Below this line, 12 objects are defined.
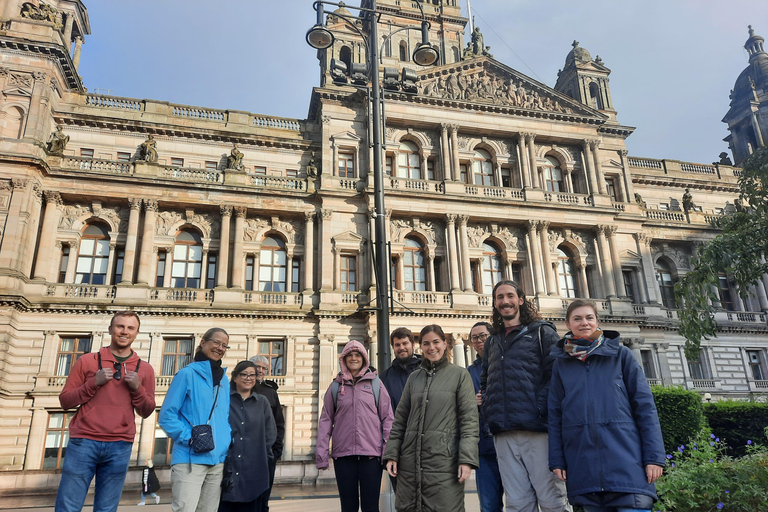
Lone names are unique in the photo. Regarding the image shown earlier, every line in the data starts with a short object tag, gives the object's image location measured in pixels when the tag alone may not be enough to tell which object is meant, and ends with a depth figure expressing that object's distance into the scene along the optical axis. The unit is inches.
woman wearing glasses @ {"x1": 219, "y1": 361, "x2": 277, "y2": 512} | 261.6
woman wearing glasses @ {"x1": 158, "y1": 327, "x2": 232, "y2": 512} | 238.8
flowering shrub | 264.5
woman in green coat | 217.6
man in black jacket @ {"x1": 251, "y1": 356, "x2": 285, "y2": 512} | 320.0
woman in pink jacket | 266.5
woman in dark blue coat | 194.2
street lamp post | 372.2
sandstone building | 948.0
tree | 558.6
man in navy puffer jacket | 226.7
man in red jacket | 235.3
